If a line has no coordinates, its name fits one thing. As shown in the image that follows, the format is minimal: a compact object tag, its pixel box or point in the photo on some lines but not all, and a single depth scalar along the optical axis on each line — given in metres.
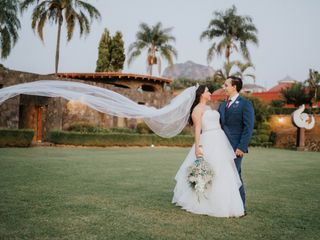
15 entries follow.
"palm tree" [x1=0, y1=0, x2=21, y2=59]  33.84
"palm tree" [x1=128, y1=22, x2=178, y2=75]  46.00
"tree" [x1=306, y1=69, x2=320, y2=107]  49.01
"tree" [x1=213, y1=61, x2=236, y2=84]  43.09
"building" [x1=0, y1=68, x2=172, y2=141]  22.58
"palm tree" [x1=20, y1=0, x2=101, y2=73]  33.75
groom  5.86
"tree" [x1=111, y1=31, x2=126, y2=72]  45.22
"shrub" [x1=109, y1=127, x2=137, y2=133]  27.56
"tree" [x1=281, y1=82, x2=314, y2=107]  48.88
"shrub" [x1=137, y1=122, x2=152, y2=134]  28.80
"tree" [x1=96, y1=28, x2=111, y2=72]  44.44
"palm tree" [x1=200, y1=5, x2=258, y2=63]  43.97
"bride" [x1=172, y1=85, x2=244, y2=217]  5.77
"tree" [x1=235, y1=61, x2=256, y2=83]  43.25
